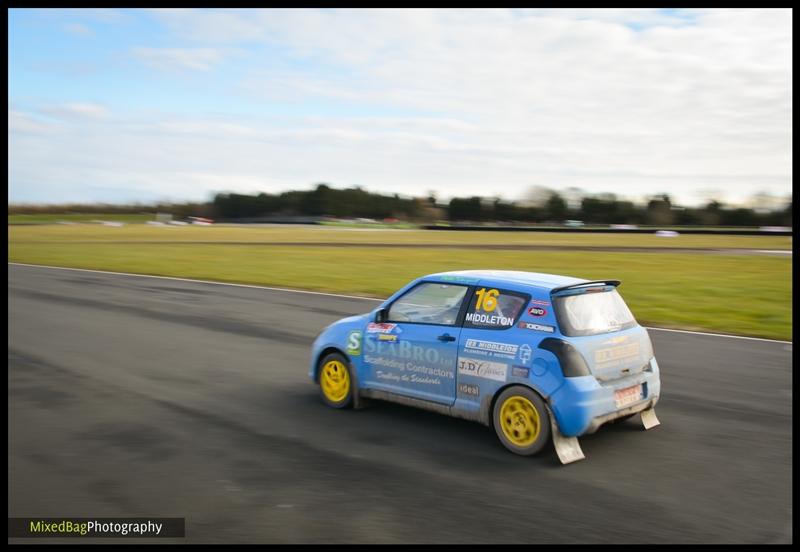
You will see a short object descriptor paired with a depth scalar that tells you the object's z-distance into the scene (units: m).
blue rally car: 5.93
